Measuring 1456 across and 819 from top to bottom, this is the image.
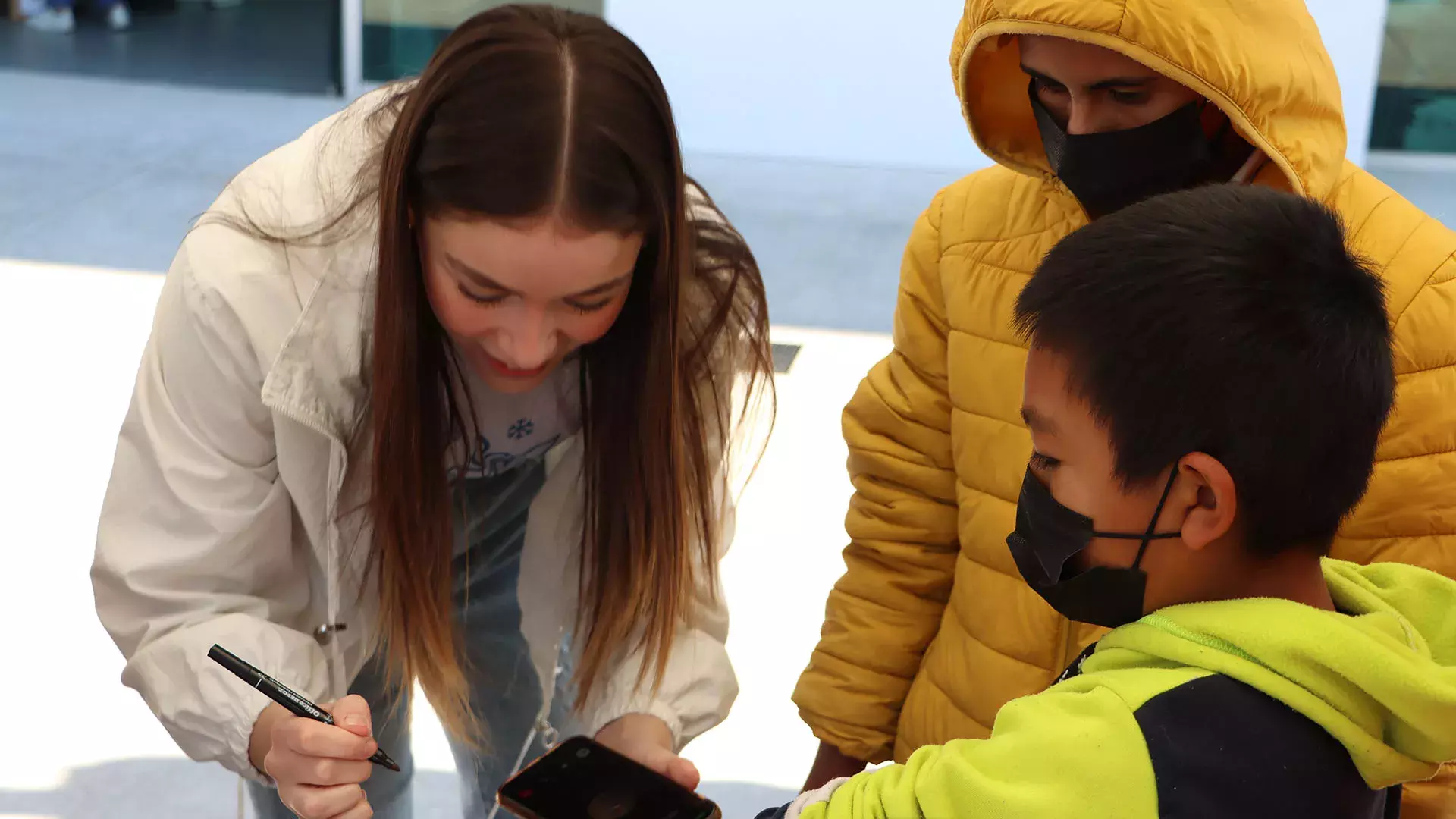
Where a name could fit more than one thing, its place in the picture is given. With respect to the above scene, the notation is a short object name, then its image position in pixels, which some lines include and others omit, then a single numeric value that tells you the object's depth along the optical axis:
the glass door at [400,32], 6.56
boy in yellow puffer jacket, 1.16
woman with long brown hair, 1.17
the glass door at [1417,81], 5.91
